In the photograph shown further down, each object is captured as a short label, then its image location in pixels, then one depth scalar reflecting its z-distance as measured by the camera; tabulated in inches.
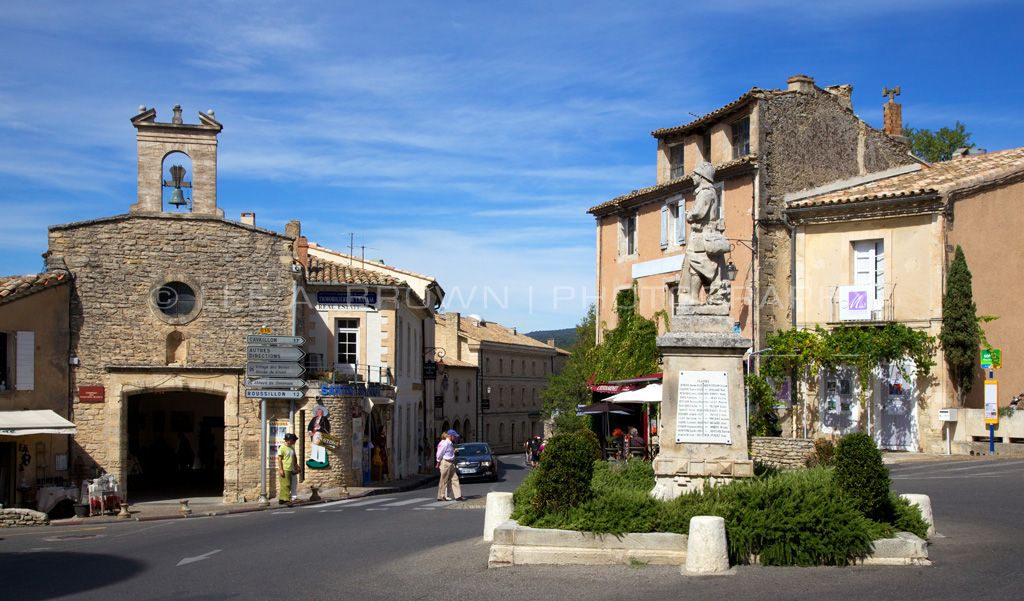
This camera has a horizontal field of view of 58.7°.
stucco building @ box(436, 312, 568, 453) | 2310.5
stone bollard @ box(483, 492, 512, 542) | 426.0
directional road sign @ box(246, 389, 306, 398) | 869.8
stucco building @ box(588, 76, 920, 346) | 1045.2
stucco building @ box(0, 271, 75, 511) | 779.4
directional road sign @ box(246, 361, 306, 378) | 871.7
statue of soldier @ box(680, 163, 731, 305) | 418.9
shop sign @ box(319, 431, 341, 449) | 917.2
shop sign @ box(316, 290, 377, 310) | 1071.0
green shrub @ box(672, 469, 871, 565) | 339.0
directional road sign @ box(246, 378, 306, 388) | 879.1
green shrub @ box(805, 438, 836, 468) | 734.5
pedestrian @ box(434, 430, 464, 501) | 748.6
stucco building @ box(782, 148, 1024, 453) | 933.8
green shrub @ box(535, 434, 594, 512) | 372.5
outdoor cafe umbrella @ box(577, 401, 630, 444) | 1032.8
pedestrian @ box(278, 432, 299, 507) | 758.5
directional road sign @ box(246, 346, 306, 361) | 872.3
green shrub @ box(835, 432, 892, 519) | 352.8
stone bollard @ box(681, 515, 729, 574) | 330.0
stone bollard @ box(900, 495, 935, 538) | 393.1
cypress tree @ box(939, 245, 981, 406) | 905.5
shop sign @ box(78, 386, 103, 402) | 863.7
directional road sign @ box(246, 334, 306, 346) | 875.4
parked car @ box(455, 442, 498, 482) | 1069.8
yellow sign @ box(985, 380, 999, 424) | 823.1
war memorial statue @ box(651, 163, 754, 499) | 392.5
